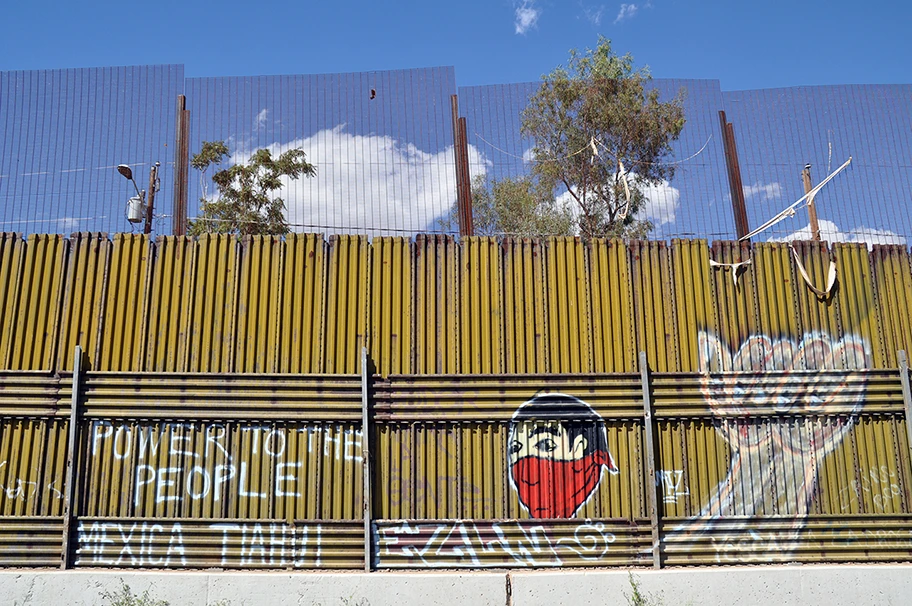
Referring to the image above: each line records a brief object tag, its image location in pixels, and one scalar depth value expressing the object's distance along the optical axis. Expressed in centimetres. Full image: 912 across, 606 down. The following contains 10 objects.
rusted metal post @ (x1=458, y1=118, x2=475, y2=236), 1073
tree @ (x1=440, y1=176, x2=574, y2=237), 2348
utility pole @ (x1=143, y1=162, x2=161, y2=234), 1448
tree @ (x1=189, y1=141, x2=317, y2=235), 2078
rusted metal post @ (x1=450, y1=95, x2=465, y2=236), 1090
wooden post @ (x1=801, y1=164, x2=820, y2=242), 1224
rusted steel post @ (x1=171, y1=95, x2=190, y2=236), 1142
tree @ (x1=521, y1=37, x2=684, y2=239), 2195
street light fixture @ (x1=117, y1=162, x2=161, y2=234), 1266
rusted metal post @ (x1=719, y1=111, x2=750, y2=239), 1257
